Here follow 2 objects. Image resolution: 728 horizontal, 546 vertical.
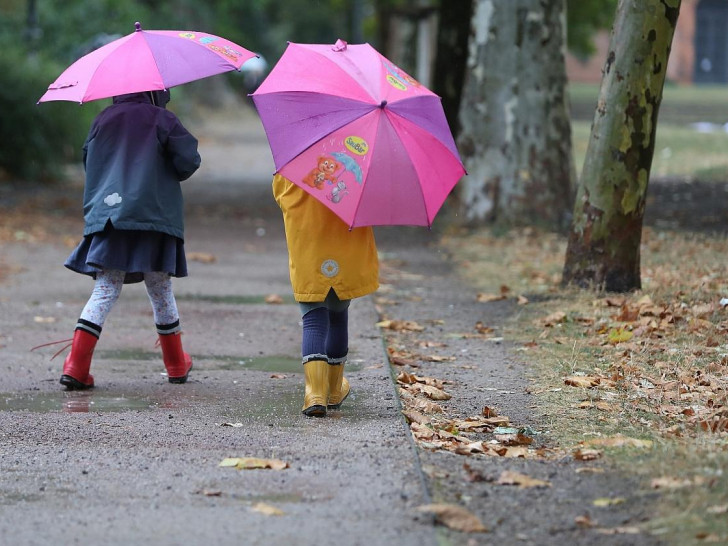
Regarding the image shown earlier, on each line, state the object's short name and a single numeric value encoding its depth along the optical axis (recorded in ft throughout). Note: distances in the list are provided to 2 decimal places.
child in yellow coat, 36.73
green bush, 127.75
